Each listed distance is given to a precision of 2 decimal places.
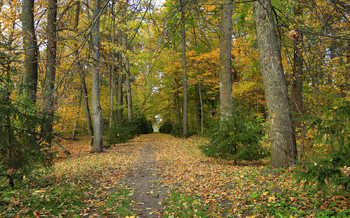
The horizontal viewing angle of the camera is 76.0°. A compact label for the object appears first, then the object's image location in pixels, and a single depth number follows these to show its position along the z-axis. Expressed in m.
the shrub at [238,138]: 7.05
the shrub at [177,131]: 19.94
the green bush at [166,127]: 28.60
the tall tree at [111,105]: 16.67
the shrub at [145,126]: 27.53
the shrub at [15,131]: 4.07
